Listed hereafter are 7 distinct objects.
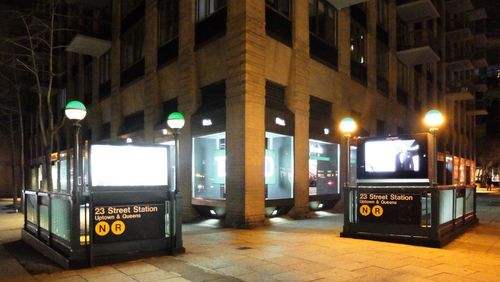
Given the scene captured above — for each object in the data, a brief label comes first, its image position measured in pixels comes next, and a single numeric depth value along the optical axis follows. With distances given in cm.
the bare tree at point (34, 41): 1785
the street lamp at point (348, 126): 1200
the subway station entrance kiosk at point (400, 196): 1034
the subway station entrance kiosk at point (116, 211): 828
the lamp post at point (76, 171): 816
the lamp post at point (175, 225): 929
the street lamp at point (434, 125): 1073
